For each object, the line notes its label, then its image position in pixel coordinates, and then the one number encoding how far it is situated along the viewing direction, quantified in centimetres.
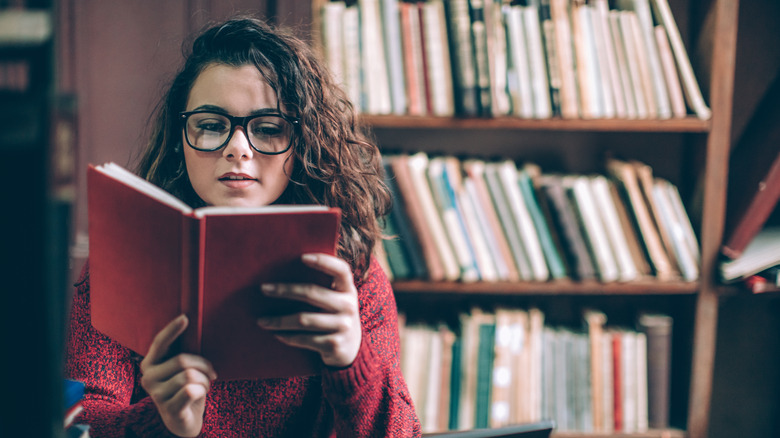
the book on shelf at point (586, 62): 137
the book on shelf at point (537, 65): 136
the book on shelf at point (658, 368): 144
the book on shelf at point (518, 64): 135
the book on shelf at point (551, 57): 136
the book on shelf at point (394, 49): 135
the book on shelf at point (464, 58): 133
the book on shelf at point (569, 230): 139
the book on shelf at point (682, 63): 137
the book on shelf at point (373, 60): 134
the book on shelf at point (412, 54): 135
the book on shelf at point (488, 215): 140
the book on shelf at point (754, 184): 133
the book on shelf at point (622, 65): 138
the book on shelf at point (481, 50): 133
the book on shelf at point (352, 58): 134
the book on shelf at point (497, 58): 134
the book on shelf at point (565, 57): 137
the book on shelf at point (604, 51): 137
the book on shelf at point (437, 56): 135
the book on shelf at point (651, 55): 137
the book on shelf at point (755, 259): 134
